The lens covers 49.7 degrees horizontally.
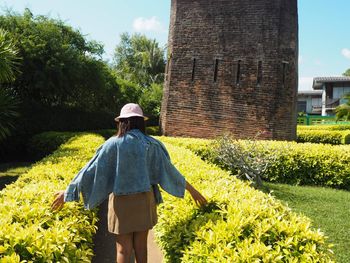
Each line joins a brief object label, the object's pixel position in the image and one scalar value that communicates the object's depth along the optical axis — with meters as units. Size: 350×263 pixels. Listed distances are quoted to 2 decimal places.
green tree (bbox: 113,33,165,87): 42.39
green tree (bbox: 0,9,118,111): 14.49
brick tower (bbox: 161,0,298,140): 12.73
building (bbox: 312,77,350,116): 37.12
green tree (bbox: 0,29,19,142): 8.98
